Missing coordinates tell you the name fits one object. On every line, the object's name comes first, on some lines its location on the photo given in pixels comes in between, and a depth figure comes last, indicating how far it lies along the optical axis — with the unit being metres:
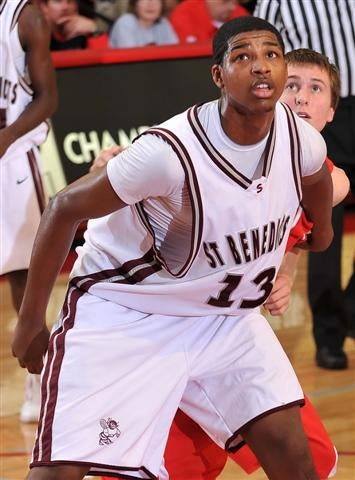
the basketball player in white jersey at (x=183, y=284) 6.16
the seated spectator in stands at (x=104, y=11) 19.72
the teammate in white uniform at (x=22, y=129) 10.05
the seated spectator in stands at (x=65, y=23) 17.69
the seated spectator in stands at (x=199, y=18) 18.13
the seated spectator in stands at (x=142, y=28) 17.66
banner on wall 15.40
